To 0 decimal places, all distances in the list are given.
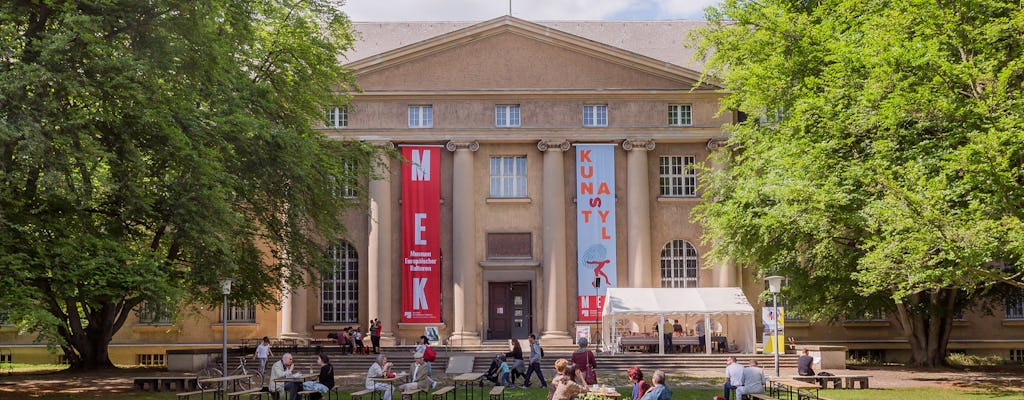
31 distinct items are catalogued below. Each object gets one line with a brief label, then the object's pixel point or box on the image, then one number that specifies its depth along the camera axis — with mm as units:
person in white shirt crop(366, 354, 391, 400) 20109
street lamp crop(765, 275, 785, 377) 27328
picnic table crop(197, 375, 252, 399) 21573
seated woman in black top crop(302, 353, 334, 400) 19641
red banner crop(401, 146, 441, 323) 39219
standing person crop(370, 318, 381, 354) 36219
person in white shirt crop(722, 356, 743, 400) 18938
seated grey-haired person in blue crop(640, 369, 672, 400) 14781
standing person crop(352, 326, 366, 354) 35688
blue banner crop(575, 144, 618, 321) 39469
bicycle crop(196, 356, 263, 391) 25203
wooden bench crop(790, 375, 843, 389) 25619
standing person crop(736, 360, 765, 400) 18766
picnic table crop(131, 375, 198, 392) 25672
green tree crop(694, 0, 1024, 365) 21641
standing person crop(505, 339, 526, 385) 26359
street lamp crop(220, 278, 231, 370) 25312
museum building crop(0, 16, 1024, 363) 39594
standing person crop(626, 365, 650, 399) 15875
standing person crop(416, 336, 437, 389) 26984
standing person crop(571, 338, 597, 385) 20972
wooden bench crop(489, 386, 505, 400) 20719
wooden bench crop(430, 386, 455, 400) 20127
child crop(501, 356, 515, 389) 25984
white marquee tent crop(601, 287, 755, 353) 34688
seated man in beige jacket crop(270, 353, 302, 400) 19766
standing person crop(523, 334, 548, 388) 25927
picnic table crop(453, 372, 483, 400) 21544
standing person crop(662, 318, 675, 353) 35188
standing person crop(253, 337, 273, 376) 30078
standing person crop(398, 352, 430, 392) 21748
